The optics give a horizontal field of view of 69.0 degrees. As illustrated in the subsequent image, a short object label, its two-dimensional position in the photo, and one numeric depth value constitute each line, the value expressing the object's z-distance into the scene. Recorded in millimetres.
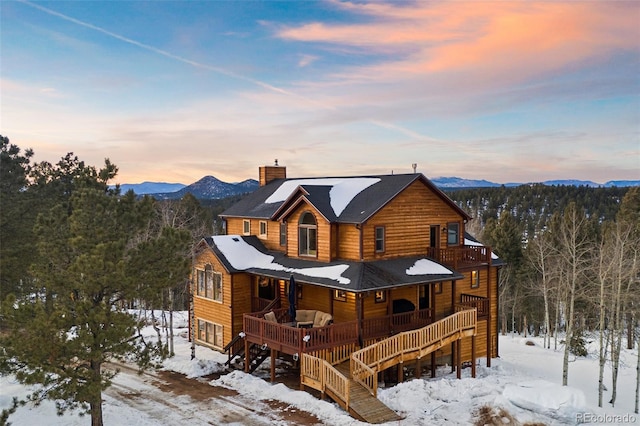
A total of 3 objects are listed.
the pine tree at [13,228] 22828
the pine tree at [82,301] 11664
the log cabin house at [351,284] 18172
